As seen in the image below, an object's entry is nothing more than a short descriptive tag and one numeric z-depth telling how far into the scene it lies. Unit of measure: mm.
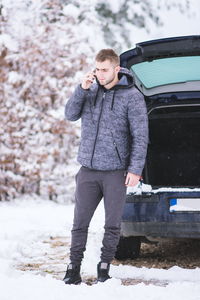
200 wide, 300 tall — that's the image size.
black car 9125
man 8227
